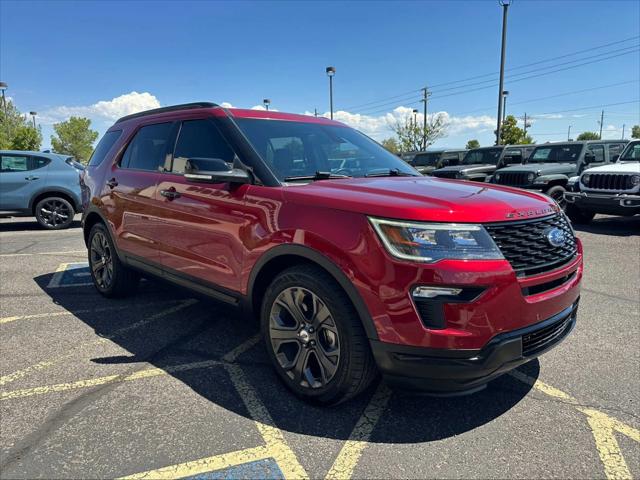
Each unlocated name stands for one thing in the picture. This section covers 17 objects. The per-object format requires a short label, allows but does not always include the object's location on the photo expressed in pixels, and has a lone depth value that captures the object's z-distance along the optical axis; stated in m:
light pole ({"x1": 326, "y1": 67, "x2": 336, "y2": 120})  30.09
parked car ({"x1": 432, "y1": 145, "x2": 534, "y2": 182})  13.14
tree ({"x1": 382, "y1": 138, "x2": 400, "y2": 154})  61.41
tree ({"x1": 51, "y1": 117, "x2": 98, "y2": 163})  75.50
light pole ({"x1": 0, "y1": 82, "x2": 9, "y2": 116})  42.77
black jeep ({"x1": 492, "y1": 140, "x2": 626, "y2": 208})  10.84
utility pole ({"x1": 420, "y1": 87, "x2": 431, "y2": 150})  46.64
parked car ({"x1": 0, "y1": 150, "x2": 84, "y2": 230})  9.83
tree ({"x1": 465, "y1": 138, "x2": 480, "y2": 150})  93.88
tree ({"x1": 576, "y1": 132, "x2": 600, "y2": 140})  99.00
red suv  2.19
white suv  8.89
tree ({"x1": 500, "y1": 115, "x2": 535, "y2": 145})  39.06
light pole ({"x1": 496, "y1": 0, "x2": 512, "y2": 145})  19.20
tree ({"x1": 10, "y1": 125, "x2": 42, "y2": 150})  41.22
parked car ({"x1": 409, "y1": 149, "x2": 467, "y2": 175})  17.95
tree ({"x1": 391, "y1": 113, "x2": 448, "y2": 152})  49.41
